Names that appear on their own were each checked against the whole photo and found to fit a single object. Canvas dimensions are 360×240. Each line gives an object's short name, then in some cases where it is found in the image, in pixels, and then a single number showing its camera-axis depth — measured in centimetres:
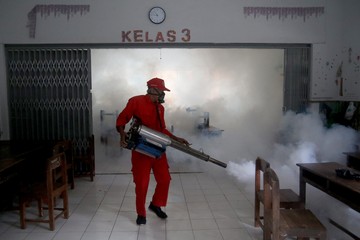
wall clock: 543
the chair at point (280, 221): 246
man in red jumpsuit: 354
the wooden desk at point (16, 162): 352
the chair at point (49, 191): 332
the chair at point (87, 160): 537
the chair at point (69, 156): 425
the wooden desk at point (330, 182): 257
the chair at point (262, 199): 307
